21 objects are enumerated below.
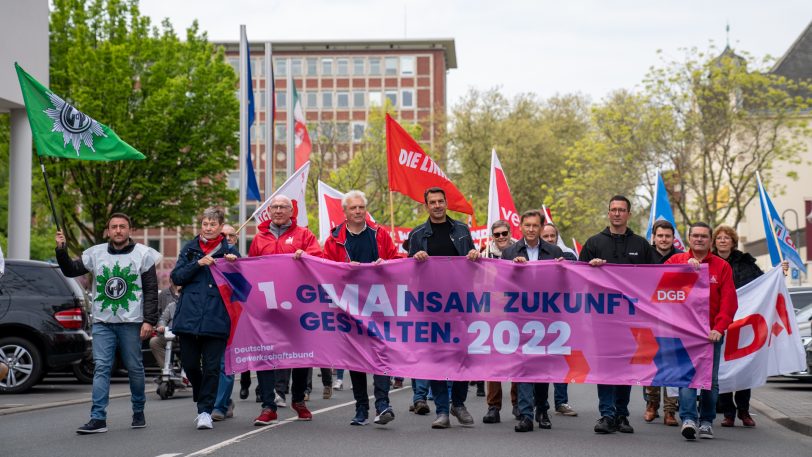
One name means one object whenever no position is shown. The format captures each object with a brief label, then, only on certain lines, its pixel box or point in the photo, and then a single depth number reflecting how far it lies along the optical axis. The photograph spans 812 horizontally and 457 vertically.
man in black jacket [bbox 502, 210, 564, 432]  11.37
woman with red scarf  10.77
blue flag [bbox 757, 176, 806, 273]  15.75
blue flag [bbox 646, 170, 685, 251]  18.12
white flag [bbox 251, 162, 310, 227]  15.98
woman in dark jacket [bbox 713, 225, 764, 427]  12.10
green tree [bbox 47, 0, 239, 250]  39.84
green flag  11.71
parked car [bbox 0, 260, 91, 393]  16.38
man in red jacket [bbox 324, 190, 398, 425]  11.09
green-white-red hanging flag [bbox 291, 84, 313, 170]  31.34
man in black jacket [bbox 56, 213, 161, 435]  10.77
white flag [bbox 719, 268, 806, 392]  11.73
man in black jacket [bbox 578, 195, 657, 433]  11.07
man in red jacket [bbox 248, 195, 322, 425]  11.59
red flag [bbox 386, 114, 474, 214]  15.55
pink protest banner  10.98
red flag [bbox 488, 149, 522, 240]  17.55
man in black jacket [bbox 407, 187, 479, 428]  11.36
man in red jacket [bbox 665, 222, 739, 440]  10.67
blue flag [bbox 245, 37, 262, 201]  25.25
